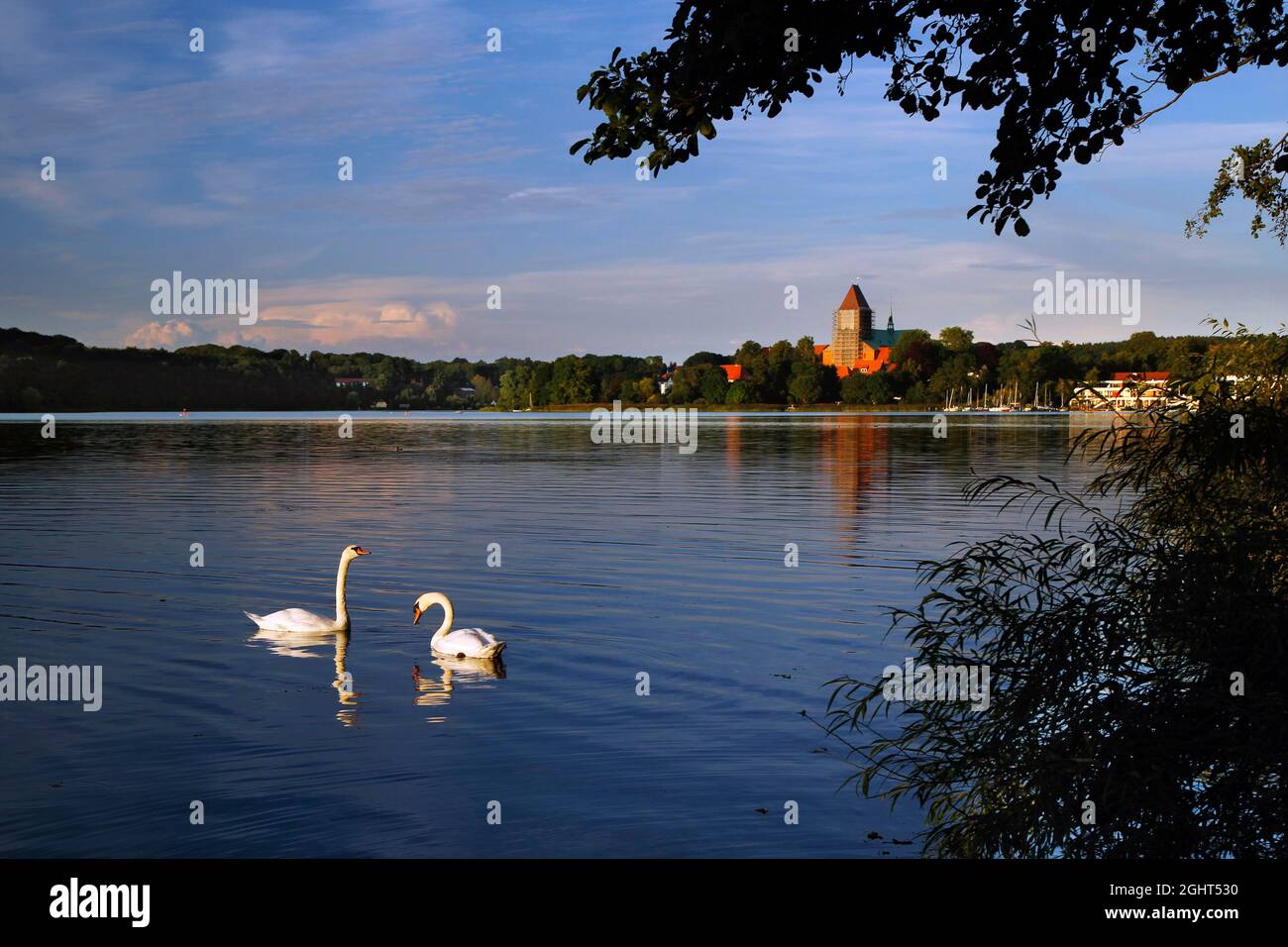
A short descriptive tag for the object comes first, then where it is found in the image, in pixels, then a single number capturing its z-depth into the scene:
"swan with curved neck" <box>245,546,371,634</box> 19.59
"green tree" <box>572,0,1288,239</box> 9.31
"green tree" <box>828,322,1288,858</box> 8.69
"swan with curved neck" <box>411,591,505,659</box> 17.69
